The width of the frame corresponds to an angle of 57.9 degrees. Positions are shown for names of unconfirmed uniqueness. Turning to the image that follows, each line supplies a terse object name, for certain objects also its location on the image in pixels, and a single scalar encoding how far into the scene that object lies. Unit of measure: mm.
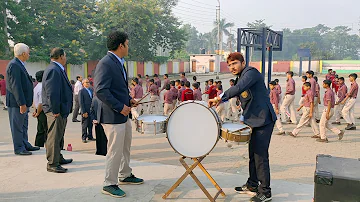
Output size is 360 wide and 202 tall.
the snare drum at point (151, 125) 3424
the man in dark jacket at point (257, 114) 3510
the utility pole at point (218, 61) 44469
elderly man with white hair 4895
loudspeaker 2666
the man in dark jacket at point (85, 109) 7469
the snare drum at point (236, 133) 3203
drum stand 3439
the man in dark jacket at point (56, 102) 4203
